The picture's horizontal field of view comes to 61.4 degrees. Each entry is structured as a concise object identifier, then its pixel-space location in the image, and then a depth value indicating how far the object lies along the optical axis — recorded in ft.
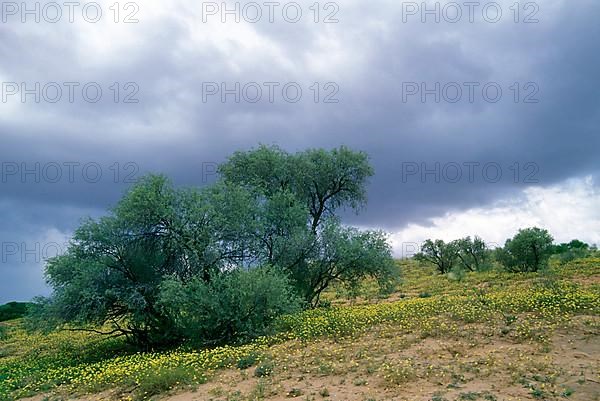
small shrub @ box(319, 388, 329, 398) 36.88
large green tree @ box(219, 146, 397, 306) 85.10
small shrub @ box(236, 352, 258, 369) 47.83
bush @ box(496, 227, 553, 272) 115.65
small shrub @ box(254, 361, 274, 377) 43.94
